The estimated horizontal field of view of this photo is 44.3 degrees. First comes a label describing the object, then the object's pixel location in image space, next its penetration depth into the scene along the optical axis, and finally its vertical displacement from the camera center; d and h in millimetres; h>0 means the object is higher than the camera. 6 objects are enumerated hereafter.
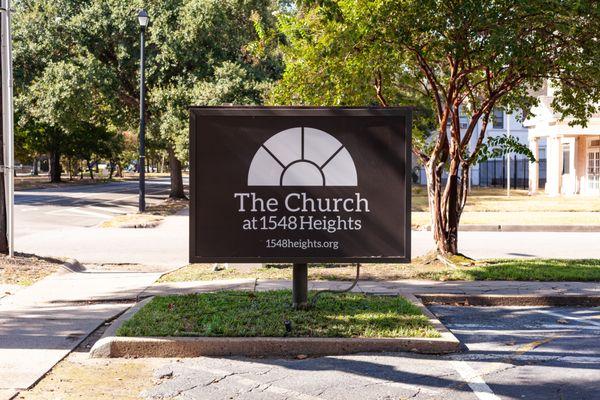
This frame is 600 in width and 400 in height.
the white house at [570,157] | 38438 +606
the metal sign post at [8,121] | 11898 +808
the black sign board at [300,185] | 7586 -164
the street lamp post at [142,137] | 25573 +1155
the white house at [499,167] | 55531 +132
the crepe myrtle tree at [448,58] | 10641 +1749
